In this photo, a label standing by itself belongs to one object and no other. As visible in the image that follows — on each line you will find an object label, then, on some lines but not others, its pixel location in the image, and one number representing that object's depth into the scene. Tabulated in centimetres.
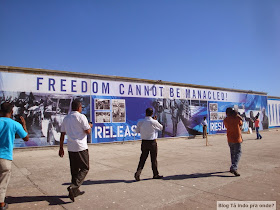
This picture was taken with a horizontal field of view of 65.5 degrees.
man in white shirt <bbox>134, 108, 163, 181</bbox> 553
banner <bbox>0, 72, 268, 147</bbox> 1159
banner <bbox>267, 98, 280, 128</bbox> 2698
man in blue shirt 359
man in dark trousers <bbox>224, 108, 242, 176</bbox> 601
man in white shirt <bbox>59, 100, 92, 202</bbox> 421
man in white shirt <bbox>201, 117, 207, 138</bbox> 1842
